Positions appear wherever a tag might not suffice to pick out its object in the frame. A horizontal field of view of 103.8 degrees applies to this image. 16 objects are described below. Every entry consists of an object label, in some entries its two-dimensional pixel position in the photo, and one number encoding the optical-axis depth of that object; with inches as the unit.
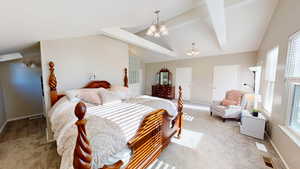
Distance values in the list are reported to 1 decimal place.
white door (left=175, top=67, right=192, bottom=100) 246.5
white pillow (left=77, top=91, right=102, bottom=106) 99.3
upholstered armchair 139.5
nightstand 102.3
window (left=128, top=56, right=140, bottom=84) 253.5
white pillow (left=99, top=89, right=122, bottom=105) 99.8
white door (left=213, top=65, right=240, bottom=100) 198.4
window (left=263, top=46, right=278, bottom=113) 111.0
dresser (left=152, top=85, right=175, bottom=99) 259.8
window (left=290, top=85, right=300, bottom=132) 71.2
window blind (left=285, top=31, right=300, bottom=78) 72.5
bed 41.1
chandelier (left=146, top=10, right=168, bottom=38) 96.1
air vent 73.5
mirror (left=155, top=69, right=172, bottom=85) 271.7
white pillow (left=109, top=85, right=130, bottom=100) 113.9
